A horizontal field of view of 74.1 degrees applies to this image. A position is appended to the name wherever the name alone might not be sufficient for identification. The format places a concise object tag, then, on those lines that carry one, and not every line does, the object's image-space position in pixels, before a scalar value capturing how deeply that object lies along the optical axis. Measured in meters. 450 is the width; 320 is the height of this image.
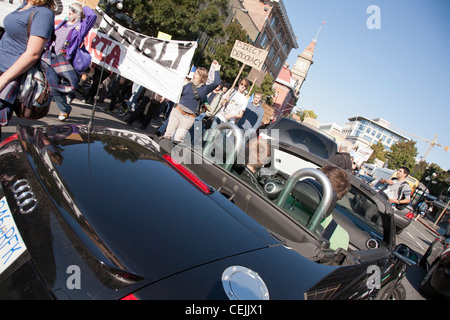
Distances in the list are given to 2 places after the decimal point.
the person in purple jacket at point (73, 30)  4.62
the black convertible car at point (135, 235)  1.00
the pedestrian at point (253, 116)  7.91
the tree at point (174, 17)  20.06
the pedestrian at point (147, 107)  8.15
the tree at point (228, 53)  31.13
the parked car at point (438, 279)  5.19
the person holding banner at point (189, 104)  4.94
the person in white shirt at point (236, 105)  7.37
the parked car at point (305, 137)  6.39
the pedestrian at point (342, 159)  6.12
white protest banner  7.05
